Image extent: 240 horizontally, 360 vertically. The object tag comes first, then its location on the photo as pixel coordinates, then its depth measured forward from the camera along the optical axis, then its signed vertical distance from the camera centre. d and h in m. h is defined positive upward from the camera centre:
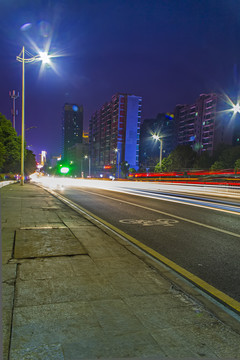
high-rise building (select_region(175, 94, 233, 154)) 95.66 +20.98
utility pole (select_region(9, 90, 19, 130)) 38.93 +11.98
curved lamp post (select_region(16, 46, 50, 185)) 20.62 +9.61
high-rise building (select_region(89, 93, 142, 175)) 124.50 +22.66
